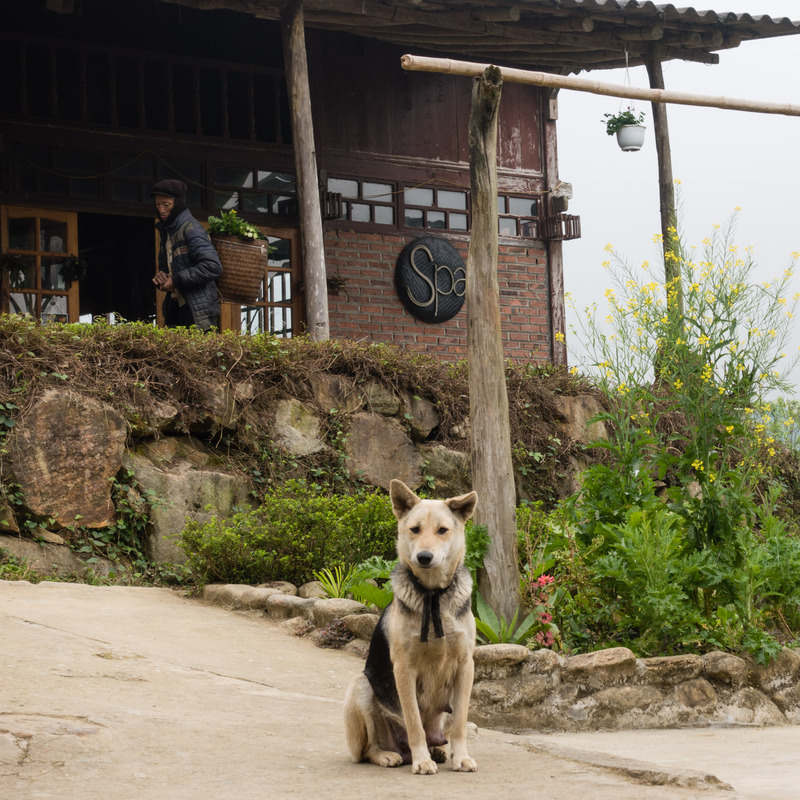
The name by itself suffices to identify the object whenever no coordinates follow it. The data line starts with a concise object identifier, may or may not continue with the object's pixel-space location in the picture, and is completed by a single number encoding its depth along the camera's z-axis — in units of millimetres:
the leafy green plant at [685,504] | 6191
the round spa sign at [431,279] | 12984
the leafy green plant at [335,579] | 7441
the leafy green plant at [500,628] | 6262
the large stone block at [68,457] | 8008
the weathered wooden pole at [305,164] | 10531
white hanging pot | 12430
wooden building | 11445
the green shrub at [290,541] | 7840
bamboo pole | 6422
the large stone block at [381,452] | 9609
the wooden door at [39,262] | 11250
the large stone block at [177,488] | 8430
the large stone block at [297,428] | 9328
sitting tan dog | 3926
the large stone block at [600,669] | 5859
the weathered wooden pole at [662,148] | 12438
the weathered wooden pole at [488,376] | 6453
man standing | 9836
